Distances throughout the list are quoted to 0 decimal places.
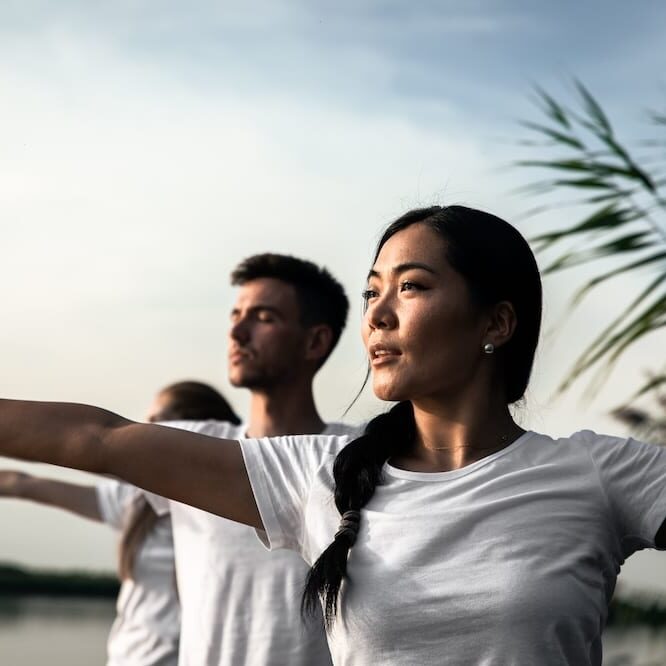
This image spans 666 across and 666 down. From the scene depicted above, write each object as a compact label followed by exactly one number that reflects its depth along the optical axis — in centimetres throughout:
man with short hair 244
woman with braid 152
